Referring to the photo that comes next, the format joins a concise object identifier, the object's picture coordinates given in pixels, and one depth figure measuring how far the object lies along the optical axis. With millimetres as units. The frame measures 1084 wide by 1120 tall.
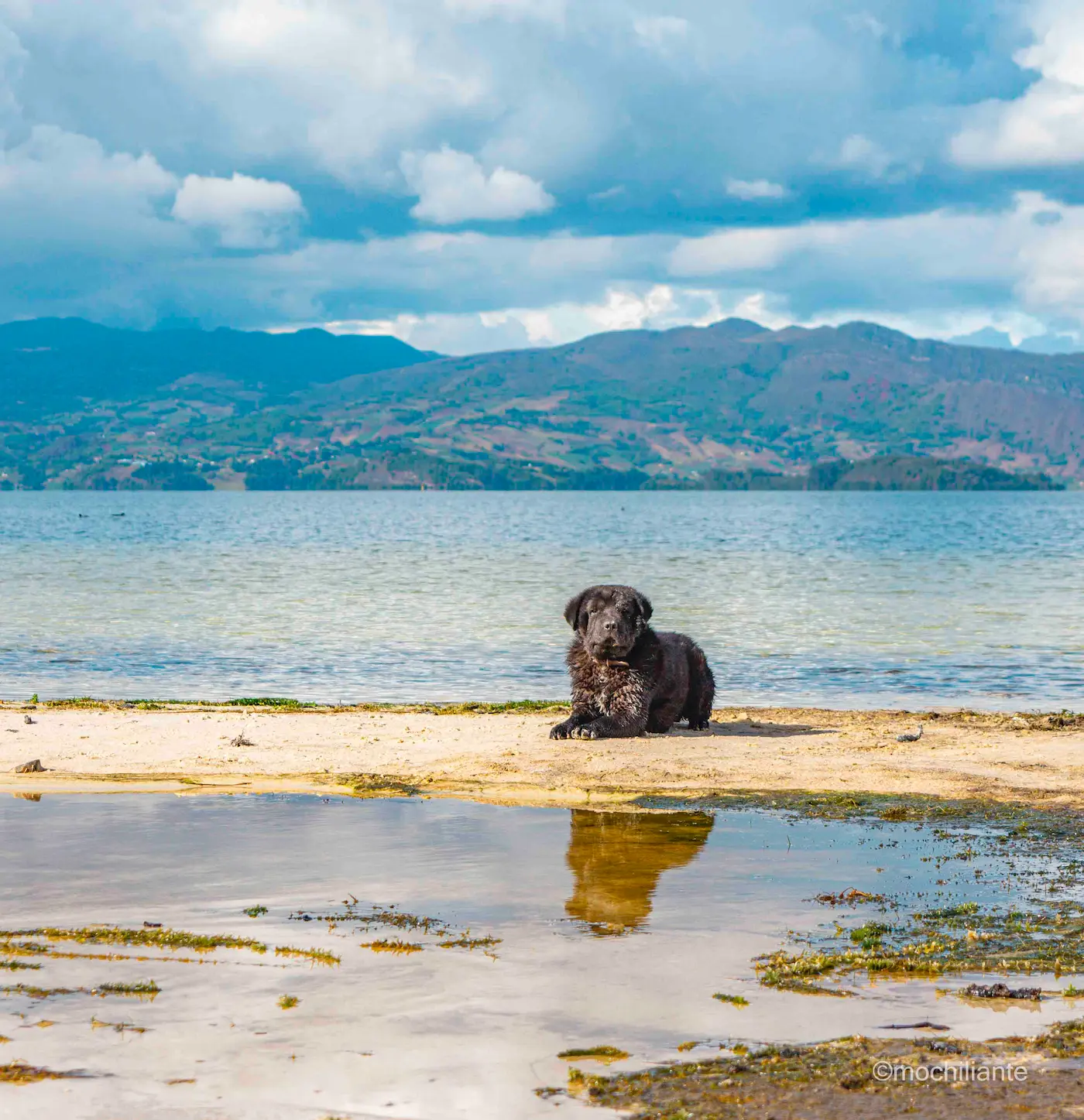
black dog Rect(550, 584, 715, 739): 18469
